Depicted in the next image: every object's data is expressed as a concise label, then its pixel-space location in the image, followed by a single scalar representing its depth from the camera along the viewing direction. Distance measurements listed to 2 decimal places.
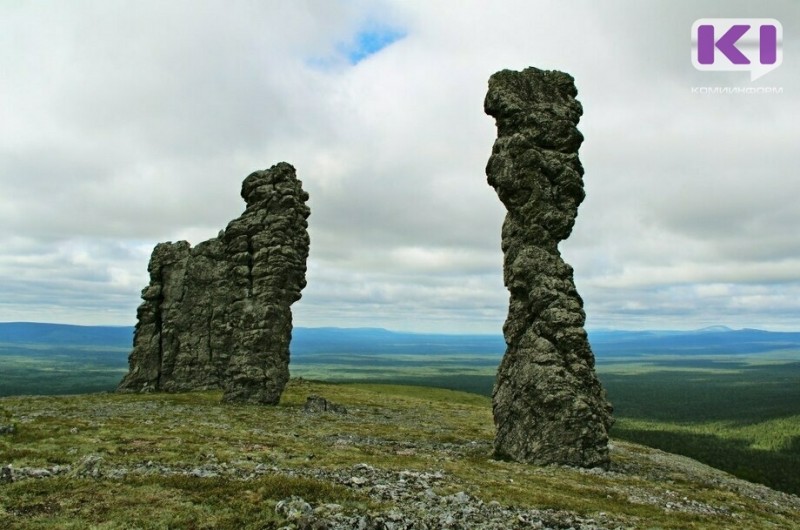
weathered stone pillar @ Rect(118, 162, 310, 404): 68.06
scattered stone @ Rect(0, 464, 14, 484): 25.14
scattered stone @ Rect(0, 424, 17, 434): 37.66
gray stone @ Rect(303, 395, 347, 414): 65.56
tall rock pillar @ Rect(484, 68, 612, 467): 40.53
